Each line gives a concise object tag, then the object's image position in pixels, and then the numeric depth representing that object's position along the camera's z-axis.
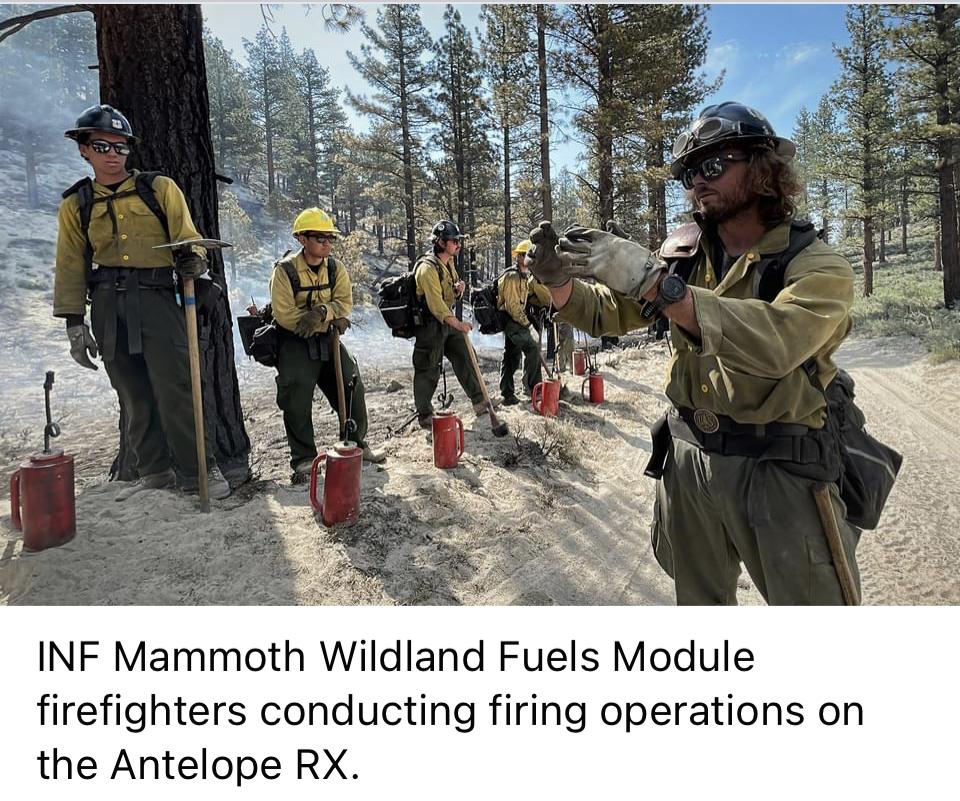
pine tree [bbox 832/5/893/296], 23.94
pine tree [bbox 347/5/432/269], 20.86
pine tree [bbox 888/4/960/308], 15.88
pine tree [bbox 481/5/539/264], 13.31
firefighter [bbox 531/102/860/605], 1.65
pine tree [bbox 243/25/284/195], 42.97
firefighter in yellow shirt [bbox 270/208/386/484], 5.03
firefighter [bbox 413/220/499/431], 6.69
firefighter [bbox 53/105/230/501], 3.91
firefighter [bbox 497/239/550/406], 8.50
